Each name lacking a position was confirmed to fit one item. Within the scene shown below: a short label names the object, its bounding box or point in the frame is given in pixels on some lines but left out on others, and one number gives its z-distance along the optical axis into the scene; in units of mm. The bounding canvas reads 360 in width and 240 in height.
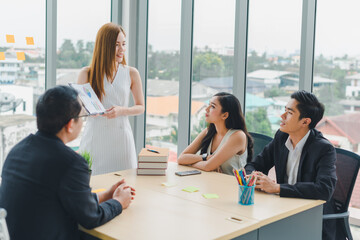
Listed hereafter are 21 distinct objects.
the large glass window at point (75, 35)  4805
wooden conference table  1967
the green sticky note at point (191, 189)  2616
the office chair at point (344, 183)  2652
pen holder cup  2340
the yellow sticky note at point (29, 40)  4502
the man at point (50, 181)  1892
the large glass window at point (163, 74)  4992
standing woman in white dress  3545
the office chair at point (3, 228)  1685
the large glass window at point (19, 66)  4367
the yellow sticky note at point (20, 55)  4453
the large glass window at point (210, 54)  4438
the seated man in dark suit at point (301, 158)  2510
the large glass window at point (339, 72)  3719
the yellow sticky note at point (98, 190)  2568
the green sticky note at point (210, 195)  2496
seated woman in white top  3182
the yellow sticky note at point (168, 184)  2725
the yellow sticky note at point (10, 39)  4344
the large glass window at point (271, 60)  4004
